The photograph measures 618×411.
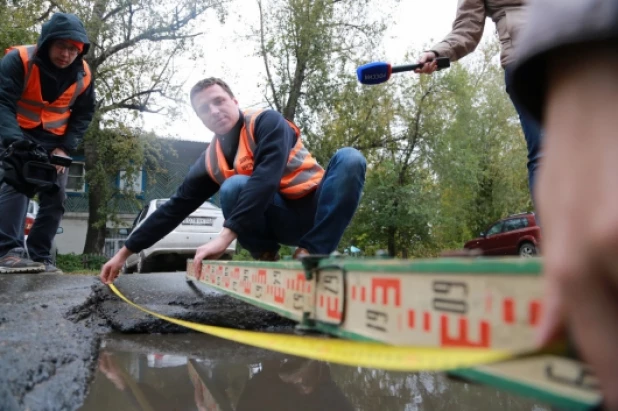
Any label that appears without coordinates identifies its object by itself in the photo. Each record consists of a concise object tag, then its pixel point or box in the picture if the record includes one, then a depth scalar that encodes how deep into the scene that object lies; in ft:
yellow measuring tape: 1.77
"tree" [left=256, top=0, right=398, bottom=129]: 53.93
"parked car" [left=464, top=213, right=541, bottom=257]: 50.05
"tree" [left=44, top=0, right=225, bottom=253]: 48.08
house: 59.21
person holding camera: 11.37
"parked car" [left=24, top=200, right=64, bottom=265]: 27.14
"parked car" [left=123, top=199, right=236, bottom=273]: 25.96
